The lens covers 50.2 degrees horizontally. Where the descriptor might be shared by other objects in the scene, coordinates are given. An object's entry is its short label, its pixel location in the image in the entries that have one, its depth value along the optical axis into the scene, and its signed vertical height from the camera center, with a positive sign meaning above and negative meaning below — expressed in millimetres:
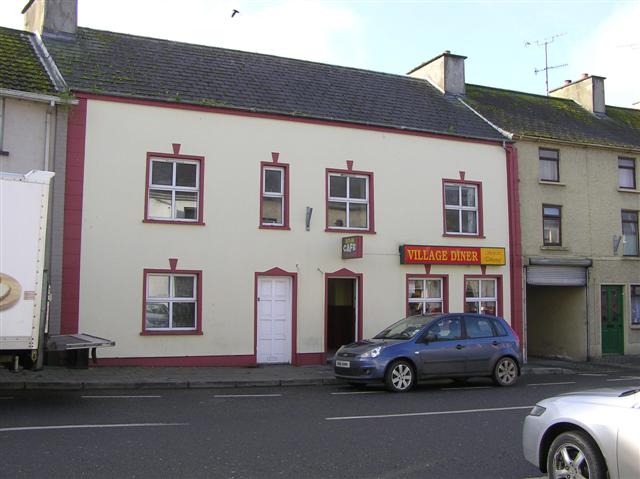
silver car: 5137 -1095
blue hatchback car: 13188 -1079
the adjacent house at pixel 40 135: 15094 +3610
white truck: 9102 +438
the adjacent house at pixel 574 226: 21469 +2385
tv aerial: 29838 +9858
